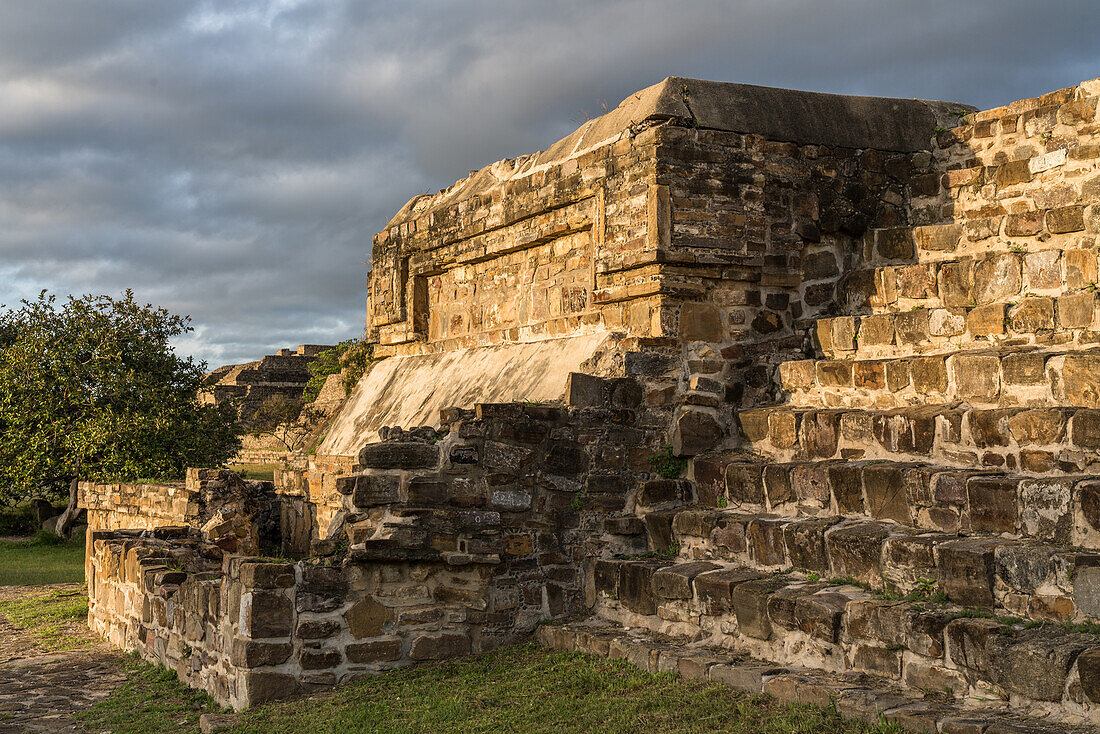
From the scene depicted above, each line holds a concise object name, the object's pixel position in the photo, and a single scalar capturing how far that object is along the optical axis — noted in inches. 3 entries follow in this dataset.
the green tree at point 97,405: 636.7
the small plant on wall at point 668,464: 259.6
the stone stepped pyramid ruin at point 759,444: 176.1
